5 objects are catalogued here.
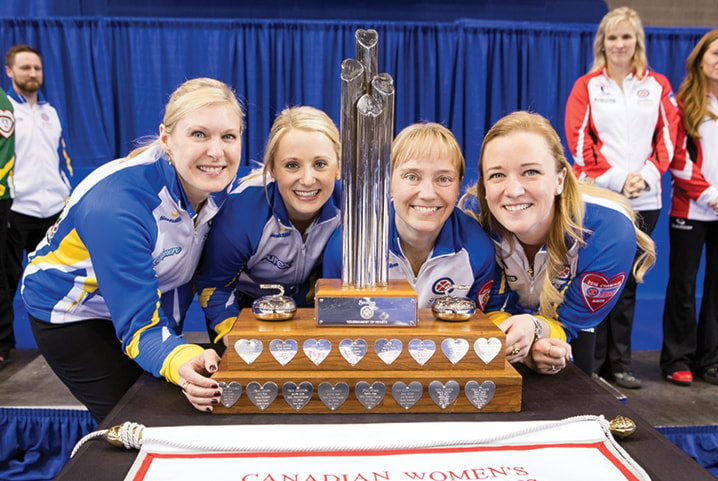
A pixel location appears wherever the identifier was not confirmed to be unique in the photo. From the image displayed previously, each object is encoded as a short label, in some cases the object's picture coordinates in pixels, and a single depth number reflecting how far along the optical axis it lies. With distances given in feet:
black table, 2.85
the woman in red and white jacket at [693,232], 9.12
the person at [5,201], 9.81
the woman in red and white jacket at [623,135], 9.03
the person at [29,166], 11.05
